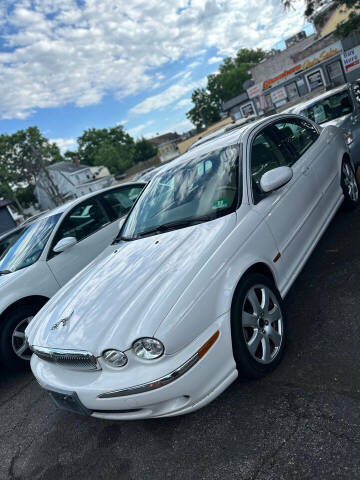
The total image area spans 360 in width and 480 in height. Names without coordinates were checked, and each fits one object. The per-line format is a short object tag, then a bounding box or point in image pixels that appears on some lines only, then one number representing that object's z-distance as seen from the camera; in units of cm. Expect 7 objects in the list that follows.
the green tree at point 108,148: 7638
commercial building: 2214
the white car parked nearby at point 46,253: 412
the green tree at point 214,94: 8556
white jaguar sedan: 212
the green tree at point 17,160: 5375
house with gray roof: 5819
